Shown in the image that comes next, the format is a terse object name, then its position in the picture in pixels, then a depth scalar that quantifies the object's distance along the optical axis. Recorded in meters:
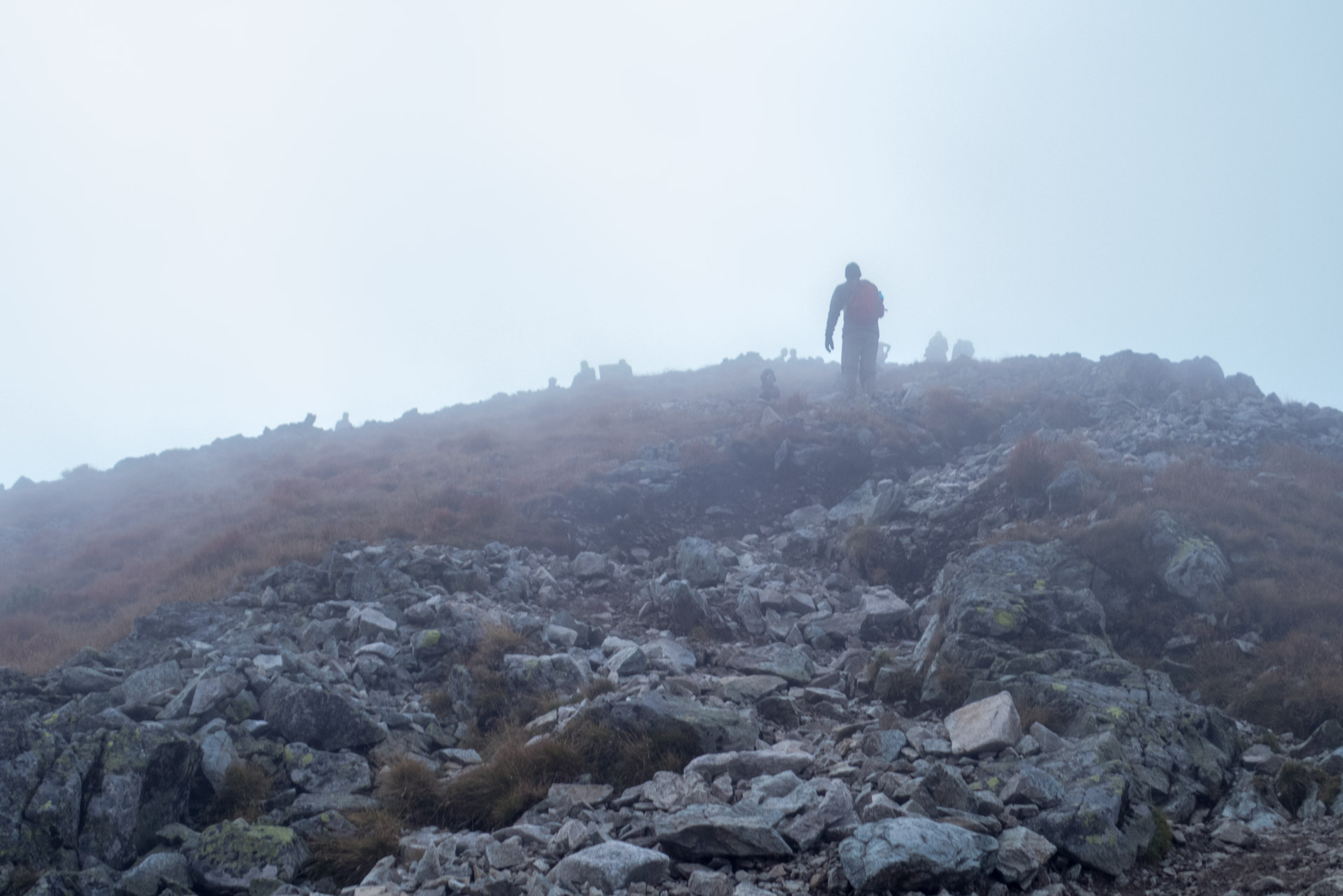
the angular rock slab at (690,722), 6.44
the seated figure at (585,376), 43.33
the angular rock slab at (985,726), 5.98
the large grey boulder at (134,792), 5.40
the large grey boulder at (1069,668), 5.93
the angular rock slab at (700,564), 11.94
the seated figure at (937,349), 47.75
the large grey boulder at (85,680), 7.71
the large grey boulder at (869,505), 13.00
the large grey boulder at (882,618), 9.70
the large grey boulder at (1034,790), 5.13
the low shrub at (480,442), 22.31
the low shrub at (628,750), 6.08
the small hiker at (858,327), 20.27
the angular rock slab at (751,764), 5.93
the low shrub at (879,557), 11.34
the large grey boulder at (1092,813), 4.75
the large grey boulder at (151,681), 7.44
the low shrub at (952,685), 7.18
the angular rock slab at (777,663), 8.37
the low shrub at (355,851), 5.25
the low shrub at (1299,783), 5.50
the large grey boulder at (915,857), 4.38
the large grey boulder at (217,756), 6.12
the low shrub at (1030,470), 11.95
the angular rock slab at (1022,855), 4.51
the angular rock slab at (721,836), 4.81
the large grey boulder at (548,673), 8.09
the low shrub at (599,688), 7.58
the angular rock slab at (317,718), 6.89
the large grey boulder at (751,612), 10.30
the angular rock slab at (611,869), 4.56
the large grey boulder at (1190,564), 8.65
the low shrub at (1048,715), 6.35
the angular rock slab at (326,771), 6.35
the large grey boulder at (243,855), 5.14
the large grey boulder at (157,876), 4.95
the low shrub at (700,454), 17.31
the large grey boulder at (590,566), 12.59
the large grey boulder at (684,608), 10.23
